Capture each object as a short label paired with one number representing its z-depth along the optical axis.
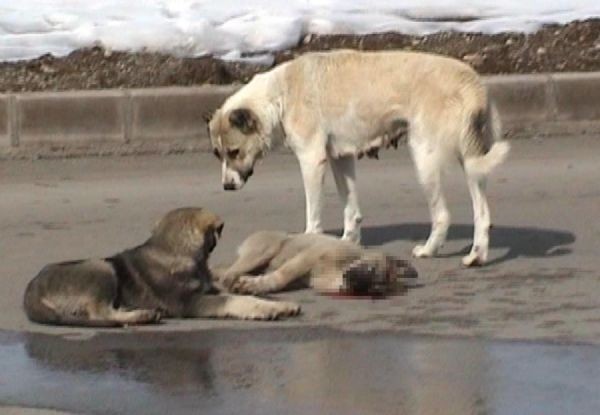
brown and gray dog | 15.00
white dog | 17.70
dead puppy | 16.11
